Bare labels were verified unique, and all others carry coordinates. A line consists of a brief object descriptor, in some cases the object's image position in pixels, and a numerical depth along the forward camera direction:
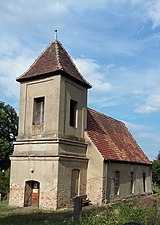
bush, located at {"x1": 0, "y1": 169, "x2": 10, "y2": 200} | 25.87
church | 19.11
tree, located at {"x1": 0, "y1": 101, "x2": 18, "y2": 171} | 44.38
